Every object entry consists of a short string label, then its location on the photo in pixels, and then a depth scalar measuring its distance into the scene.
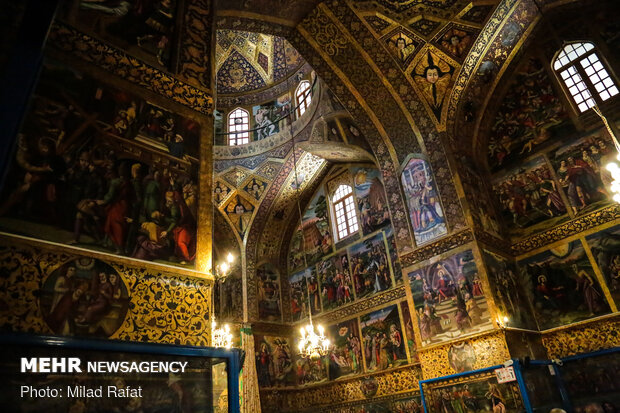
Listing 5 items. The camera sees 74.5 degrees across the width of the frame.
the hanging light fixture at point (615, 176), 6.45
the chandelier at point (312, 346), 9.49
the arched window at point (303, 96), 14.65
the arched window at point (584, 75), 10.03
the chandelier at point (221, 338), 10.40
